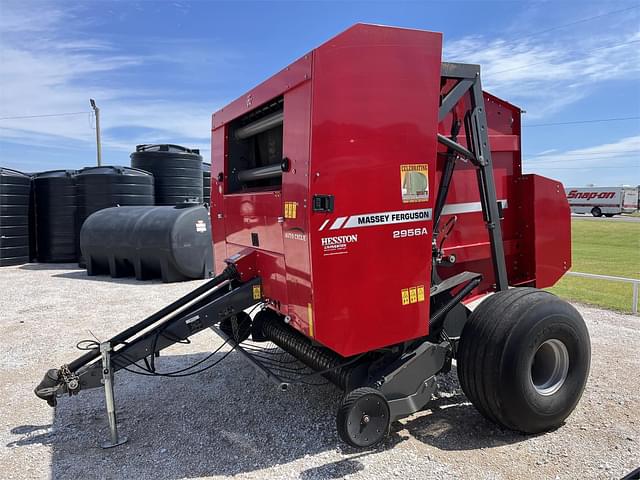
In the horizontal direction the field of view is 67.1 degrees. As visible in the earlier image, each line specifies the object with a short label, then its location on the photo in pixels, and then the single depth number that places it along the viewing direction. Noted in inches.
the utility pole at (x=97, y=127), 989.8
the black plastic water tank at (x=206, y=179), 768.9
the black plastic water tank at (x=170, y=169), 615.5
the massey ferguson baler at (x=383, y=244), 117.8
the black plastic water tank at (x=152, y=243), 396.2
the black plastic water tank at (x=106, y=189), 540.4
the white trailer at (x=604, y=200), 1811.0
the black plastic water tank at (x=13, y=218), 542.3
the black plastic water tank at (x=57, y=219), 562.6
